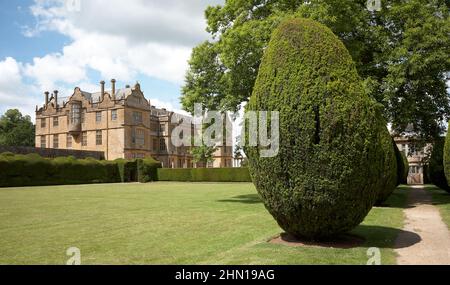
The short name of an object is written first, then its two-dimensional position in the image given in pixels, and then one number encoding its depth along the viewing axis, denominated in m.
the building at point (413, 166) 25.99
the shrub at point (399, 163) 20.47
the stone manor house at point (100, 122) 58.72
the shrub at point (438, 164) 23.74
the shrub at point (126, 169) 48.34
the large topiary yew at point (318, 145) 7.20
